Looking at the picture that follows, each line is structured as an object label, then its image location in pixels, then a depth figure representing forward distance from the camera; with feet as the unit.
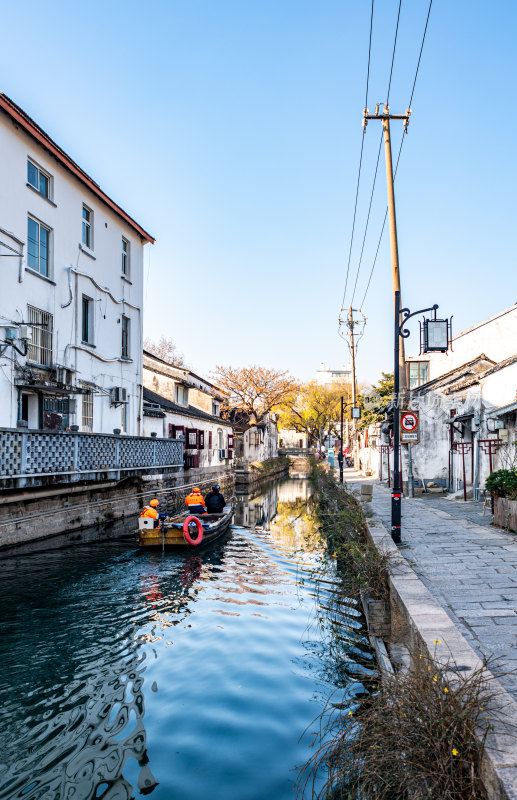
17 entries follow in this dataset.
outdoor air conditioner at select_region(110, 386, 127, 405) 72.49
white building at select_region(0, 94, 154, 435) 52.42
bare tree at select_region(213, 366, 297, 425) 184.24
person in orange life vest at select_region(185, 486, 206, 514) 62.64
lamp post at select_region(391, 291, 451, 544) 36.04
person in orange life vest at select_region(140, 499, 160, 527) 51.85
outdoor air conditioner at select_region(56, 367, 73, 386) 57.67
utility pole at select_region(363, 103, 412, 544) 36.04
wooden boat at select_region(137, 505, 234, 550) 50.65
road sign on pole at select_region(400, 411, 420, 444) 47.24
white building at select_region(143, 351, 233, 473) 94.27
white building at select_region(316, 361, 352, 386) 474.98
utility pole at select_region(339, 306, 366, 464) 136.67
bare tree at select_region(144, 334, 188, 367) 198.90
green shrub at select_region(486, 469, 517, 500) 40.01
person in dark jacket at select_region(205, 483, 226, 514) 64.69
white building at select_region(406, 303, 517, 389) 82.48
